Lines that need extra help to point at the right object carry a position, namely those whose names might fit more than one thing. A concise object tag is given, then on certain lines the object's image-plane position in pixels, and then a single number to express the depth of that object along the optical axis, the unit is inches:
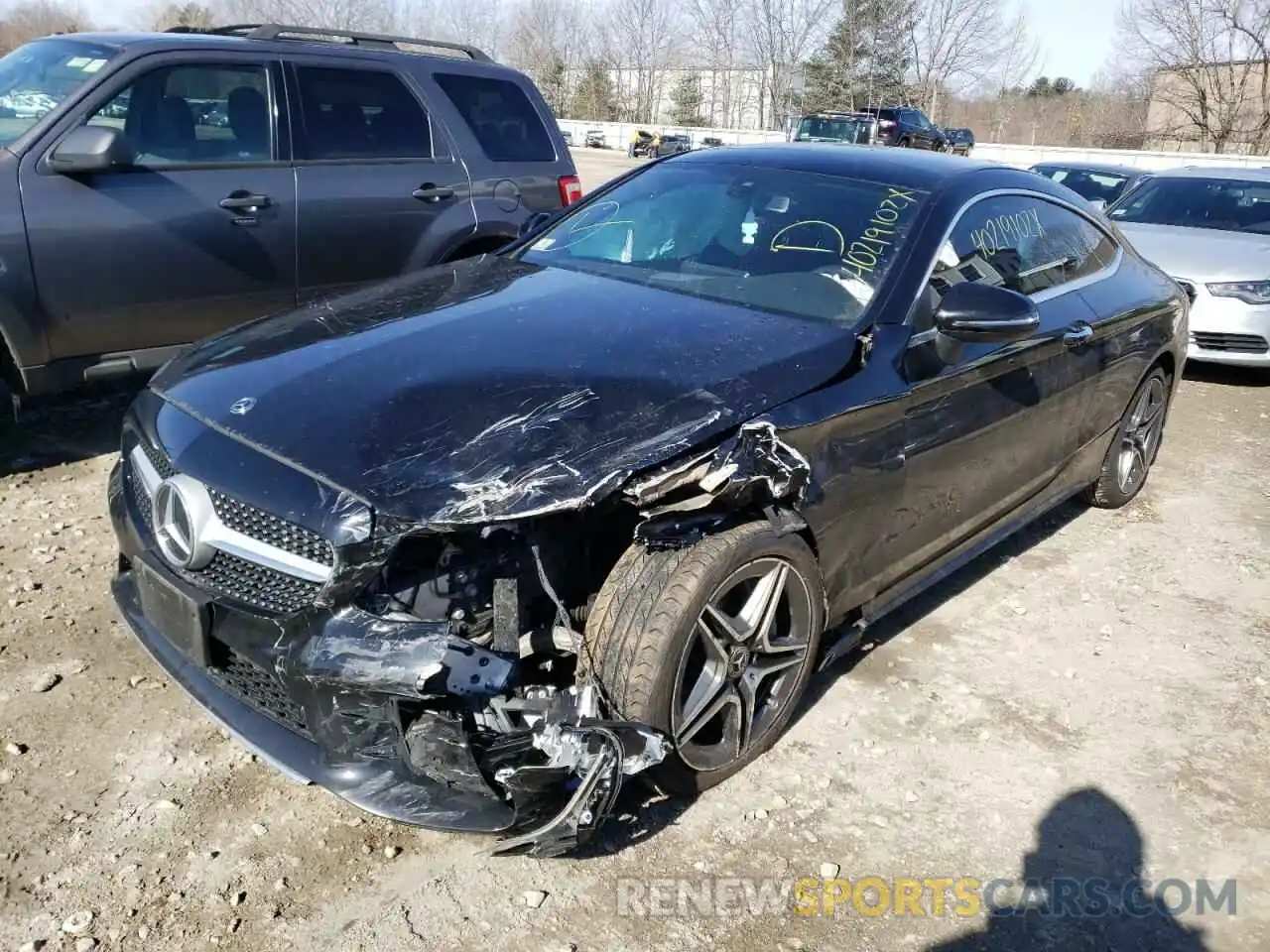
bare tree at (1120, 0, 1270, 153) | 1330.0
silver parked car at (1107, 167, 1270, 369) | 312.2
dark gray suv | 180.7
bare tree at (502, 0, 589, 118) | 2324.1
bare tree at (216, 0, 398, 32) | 1708.9
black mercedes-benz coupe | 92.7
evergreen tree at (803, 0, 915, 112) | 1598.2
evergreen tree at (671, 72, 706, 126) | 2114.9
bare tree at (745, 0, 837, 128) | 1665.8
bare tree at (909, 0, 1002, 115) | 1547.7
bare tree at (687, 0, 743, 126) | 1866.4
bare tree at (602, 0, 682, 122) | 2208.4
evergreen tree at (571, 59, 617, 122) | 2315.5
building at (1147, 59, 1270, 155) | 1365.7
